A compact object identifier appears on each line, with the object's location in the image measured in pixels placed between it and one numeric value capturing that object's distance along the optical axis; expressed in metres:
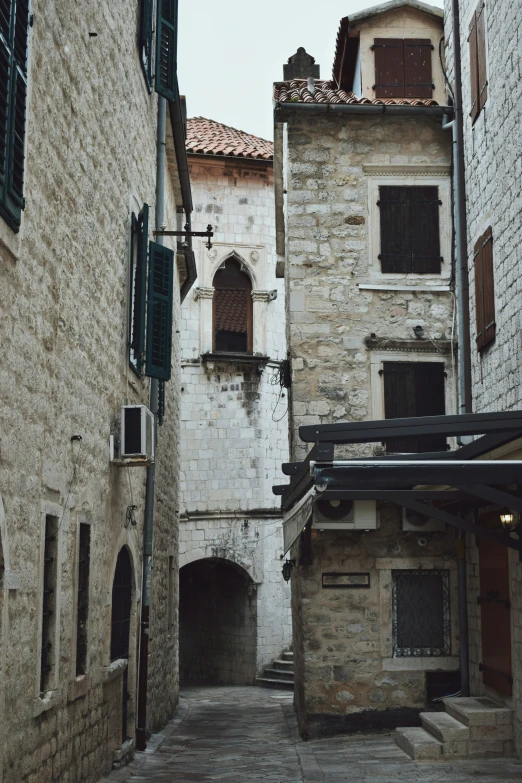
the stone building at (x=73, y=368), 5.86
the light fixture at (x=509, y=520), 9.30
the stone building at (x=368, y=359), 11.45
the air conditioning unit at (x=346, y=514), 11.34
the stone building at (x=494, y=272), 9.61
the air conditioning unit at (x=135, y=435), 9.28
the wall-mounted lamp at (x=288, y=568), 12.49
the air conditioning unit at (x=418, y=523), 11.57
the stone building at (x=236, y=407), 20.33
